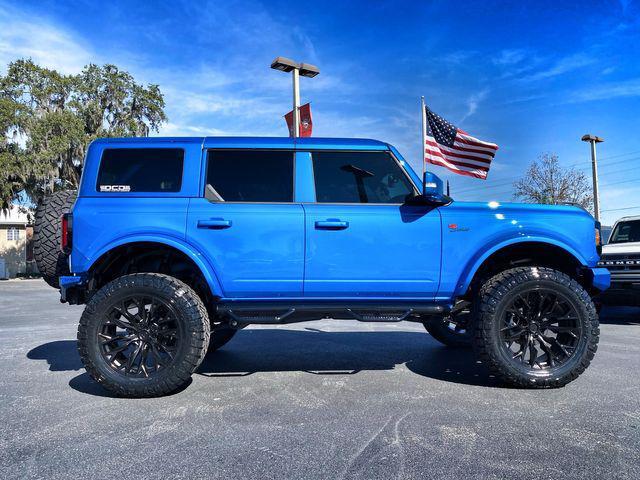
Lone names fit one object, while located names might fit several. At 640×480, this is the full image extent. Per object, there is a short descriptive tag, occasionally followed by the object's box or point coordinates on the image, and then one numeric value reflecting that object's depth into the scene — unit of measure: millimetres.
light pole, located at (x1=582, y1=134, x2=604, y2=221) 25125
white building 29891
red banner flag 11727
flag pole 8977
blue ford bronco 3844
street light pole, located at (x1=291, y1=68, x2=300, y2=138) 11215
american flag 8578
